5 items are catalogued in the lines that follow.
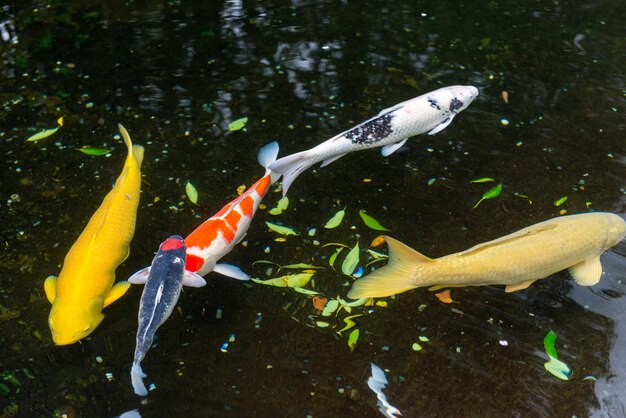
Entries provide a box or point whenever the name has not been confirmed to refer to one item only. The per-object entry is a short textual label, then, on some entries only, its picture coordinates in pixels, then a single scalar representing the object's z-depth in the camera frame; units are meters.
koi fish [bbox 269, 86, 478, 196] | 3.62
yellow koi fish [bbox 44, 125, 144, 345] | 3.11
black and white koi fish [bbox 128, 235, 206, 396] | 2.73
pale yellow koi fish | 3.24
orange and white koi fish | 3.17
